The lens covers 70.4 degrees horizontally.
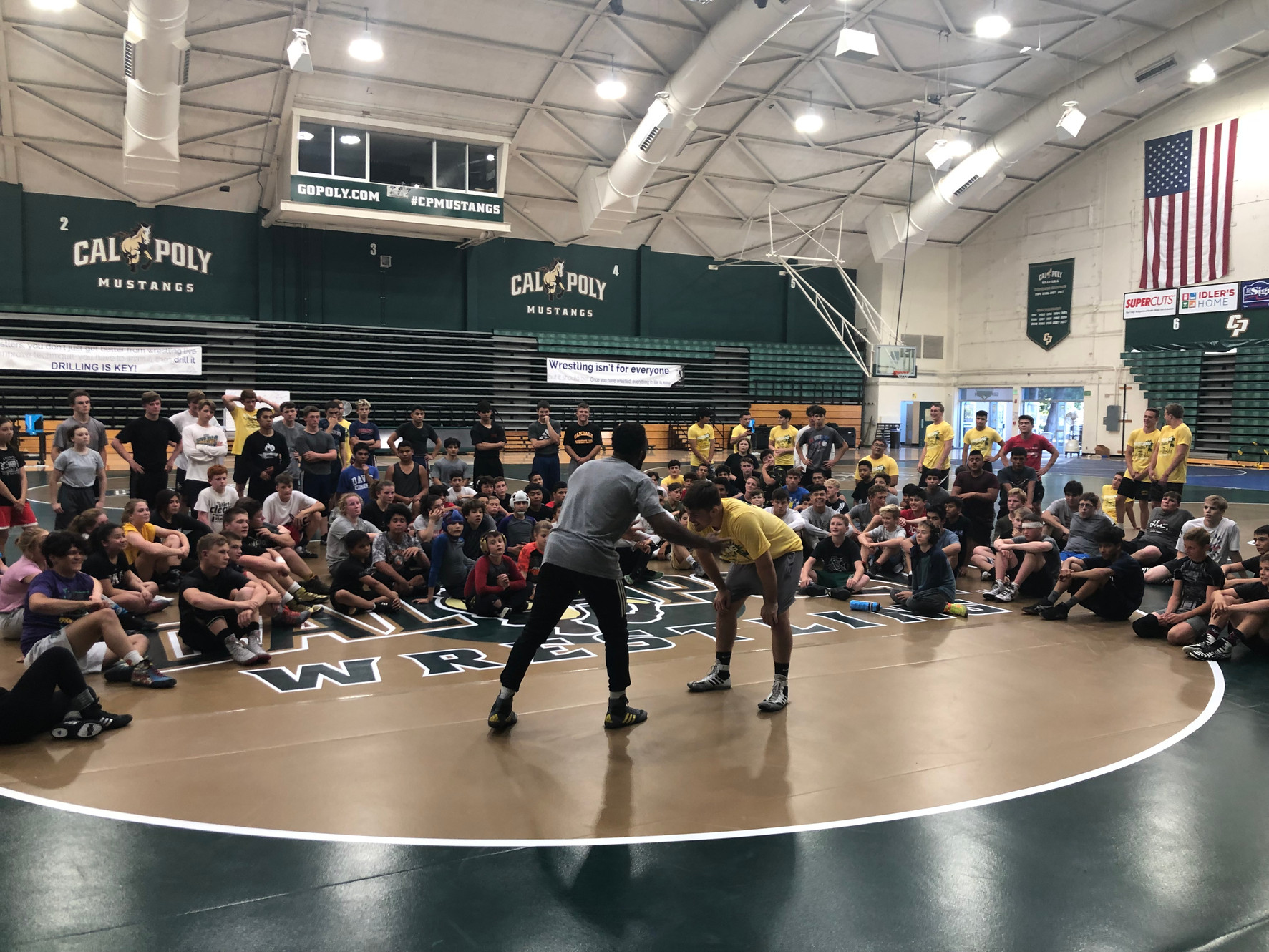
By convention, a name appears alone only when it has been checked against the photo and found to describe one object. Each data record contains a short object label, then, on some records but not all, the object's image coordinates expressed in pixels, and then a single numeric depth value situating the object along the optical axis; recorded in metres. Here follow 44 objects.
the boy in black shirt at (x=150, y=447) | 8.89
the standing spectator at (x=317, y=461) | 9.73
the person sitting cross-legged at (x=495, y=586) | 7.37
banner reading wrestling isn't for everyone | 23.84
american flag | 22.50
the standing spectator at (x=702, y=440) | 12.67
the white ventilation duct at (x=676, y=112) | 16.03
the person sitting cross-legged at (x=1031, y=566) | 8.27
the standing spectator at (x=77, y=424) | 8.29
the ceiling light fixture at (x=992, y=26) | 16.84
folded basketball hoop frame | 25.73
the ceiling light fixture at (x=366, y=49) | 15.69
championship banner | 26.42
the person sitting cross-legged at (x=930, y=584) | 7.75
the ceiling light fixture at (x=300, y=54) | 15.12
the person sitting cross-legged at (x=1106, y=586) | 7.49
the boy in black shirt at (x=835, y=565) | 8.49
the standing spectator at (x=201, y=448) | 9.02
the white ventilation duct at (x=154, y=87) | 13.92
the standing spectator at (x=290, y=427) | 9.70
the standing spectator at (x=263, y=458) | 9.14
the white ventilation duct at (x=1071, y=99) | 18.55
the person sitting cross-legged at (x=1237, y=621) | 6.34
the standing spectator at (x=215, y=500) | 8.51
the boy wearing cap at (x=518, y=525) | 8.70
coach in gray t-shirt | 4.64
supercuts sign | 23.91
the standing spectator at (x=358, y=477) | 9.43
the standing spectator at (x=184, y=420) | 9.11
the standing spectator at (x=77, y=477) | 8.07
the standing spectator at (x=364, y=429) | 10.63
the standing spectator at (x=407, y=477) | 10.00
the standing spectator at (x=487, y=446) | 10.61
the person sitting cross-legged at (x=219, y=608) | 5.93
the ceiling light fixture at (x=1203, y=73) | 19.88
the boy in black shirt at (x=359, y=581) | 7.49
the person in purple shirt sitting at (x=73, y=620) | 5.15
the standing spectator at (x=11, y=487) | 7.95
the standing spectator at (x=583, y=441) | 10.94
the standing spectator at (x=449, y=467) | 10.04
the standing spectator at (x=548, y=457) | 11.14
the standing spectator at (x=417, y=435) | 10.62
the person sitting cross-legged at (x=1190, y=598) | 6.74
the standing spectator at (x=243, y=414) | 9.72
